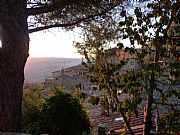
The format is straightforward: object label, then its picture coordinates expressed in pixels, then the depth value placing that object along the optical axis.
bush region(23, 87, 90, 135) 3.01
